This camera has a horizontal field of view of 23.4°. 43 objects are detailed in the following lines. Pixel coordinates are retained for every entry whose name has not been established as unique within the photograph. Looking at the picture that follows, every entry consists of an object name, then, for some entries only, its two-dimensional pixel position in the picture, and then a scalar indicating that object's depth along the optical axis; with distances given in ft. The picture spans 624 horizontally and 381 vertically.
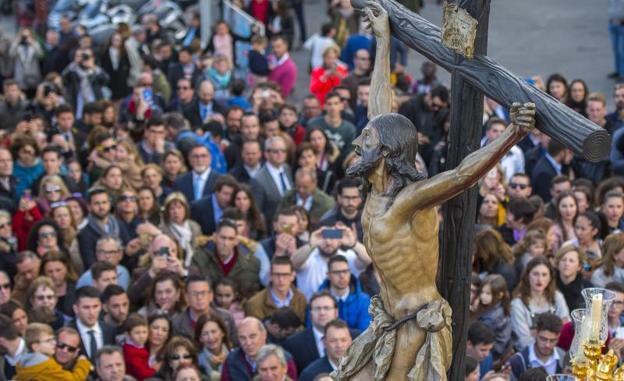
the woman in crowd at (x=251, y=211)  54.03
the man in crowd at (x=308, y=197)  55.23
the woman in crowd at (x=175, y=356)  41.91
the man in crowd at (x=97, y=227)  51.88
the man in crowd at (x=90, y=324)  44.27
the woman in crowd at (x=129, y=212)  53.62
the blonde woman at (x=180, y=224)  52.34
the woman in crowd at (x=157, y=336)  43.32
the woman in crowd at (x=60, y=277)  48.26
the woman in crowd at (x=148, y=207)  54.03
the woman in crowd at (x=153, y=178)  56.49
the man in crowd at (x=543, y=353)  41.42
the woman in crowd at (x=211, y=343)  43.60
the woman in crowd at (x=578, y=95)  66.18
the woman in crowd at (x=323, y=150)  60.23
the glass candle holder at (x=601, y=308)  20.20
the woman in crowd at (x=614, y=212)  51.52
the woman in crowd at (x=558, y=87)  66.85
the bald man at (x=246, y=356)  41.55
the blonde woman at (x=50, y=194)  55.06
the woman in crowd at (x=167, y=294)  45.78
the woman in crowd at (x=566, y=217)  51.72
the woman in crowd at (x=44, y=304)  45.24
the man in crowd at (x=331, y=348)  40.52
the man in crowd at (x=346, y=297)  45.44
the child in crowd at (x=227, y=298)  47.06
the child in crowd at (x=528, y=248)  48.26
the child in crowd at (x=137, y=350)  43.01
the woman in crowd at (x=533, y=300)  44.96
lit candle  19.89
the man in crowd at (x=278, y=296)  46.32
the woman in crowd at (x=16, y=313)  43.50
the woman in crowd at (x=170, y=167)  58.90
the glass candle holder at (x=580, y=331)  20.38
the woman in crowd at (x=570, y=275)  46.91
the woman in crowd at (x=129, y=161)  57.72
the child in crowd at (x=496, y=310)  44.52
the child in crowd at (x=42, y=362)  41.06
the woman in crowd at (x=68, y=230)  51.75
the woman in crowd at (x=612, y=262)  46.16
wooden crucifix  20.15
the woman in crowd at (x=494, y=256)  47.37
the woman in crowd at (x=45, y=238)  50.29
